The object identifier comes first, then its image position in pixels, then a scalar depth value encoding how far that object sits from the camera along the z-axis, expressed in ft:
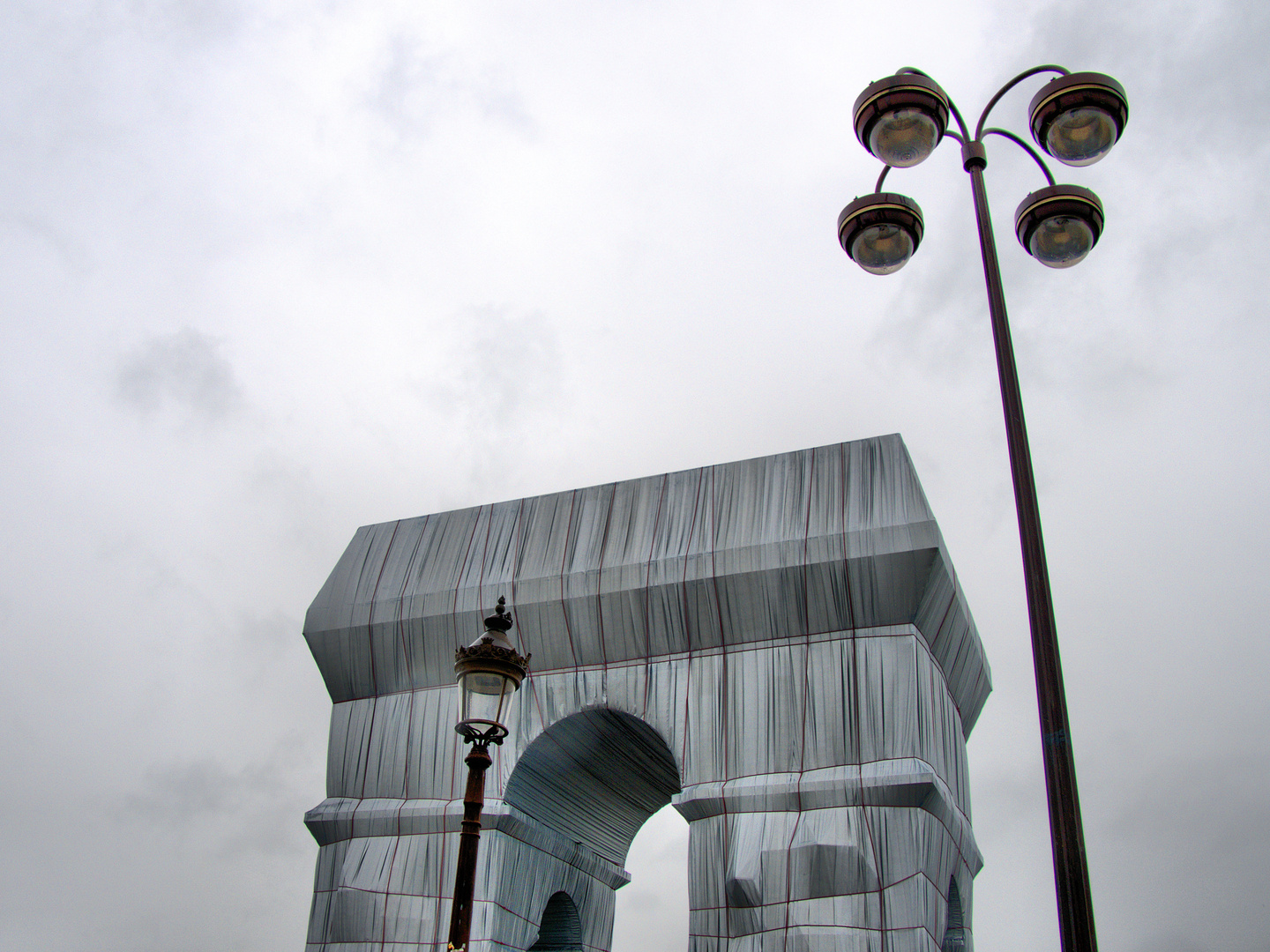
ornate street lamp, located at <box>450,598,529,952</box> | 24.18
